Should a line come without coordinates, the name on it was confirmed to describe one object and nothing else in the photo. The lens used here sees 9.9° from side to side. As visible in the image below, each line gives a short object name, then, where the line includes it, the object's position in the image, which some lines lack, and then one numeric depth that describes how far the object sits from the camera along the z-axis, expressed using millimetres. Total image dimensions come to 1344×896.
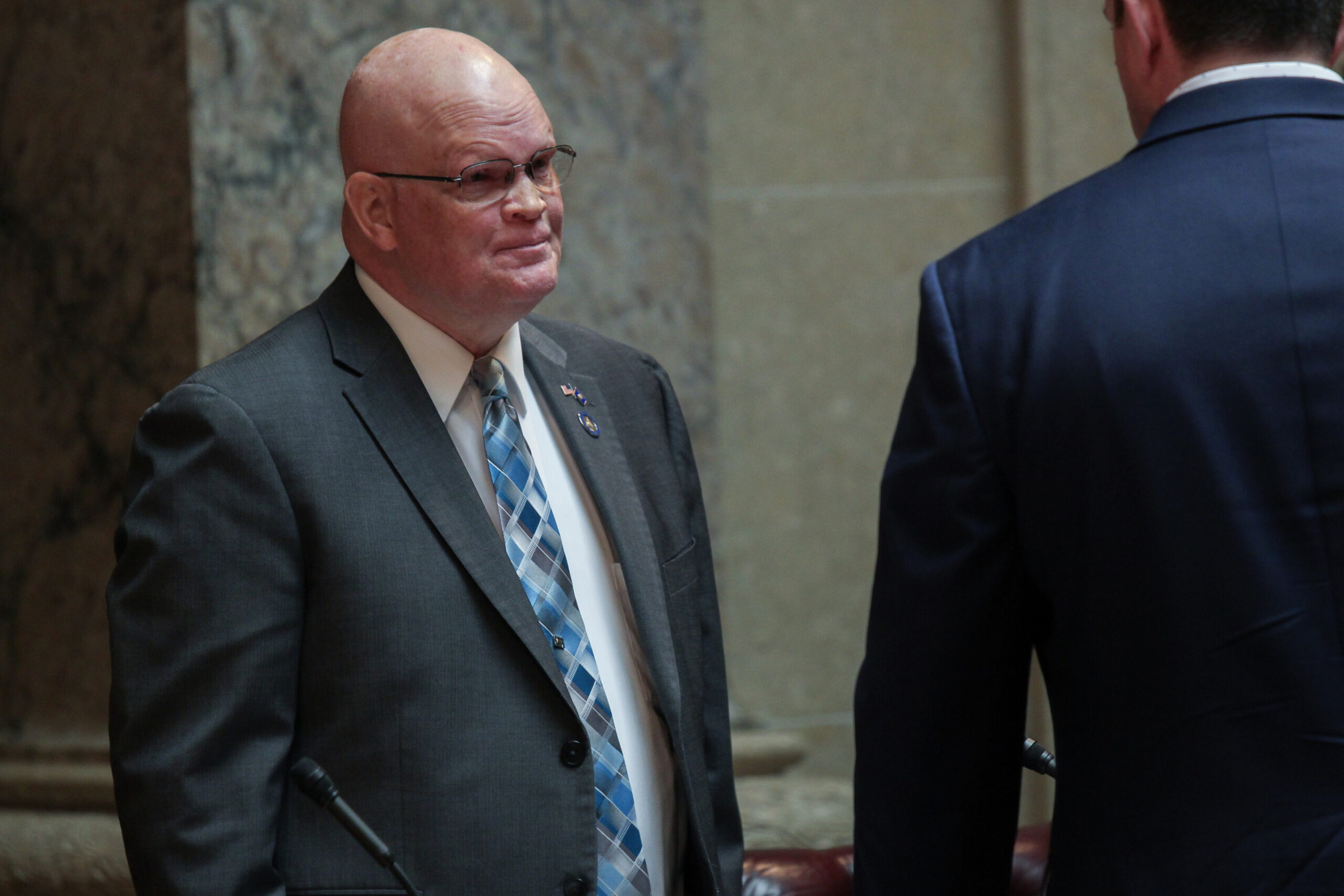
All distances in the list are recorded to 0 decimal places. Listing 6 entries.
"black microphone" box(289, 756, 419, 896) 6640
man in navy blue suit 6479
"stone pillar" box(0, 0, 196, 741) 7508
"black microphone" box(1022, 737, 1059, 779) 6741
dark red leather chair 7390
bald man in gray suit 6739
